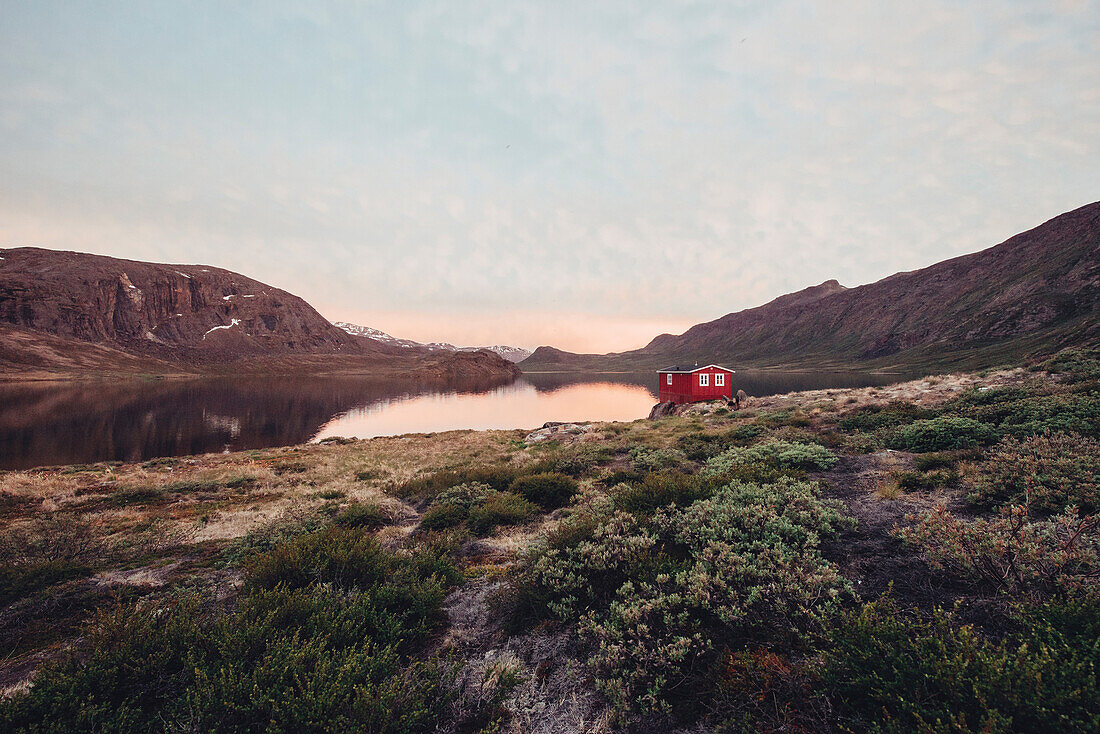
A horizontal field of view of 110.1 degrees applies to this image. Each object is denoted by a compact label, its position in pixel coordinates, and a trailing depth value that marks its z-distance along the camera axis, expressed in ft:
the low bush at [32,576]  17.24
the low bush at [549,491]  30.12
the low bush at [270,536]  21.51
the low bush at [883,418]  38.06
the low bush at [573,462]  37.94
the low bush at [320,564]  16.17
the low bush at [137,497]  41.55
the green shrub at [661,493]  22.02
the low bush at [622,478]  32.02
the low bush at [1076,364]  40.90
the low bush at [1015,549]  10.82
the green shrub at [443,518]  26.87
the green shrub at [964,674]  7.12
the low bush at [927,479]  21.63
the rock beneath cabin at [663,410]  124.36
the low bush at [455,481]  35.17
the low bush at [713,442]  38.50
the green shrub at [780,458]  27.66
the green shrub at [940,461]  24.67
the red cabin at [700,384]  123.44
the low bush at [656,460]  35.70
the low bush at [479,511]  26.04
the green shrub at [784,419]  47.61
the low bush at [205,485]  46.44
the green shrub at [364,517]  27.09
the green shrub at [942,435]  27.89
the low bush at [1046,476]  16.26
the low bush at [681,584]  10.80
